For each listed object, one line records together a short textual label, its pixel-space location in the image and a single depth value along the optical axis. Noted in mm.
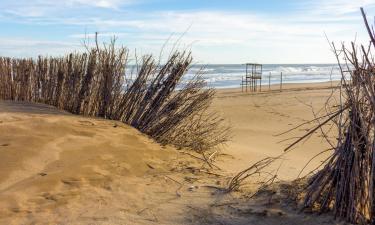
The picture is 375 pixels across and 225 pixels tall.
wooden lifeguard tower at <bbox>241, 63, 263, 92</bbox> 24409
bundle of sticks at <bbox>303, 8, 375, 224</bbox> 3252
